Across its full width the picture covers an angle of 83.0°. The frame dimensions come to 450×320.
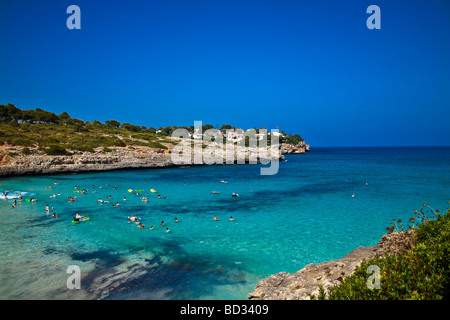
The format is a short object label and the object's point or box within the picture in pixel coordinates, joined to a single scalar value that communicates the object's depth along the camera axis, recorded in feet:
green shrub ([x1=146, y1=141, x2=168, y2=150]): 244.61
